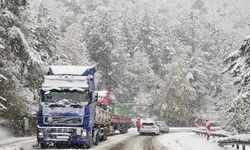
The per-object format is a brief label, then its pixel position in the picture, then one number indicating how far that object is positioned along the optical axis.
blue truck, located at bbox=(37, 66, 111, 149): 23.19
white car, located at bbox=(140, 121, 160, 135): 44.69
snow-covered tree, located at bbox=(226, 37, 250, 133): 22.06
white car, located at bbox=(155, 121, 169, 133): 52.97
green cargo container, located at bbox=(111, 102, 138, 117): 46.31
